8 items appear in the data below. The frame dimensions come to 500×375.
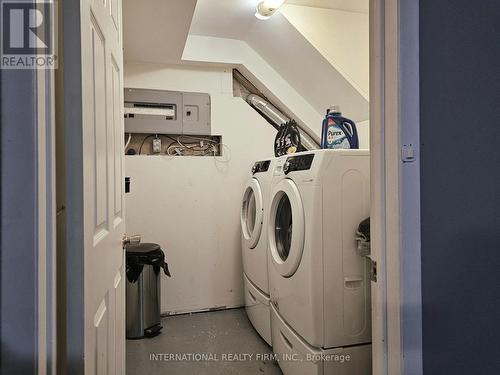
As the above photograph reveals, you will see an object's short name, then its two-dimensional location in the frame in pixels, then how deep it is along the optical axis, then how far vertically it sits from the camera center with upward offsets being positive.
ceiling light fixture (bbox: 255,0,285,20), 1.97 +1.25
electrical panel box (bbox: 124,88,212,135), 2.48 +0.67
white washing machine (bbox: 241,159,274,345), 2.01 -0.44
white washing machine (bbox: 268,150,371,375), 1.40 -0.33
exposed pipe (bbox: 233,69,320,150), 2.82 +0.72
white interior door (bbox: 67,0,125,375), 0.63 +0.03
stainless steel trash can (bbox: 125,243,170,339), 2.14 -0.76
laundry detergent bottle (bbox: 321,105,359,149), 1.68 +0.32
